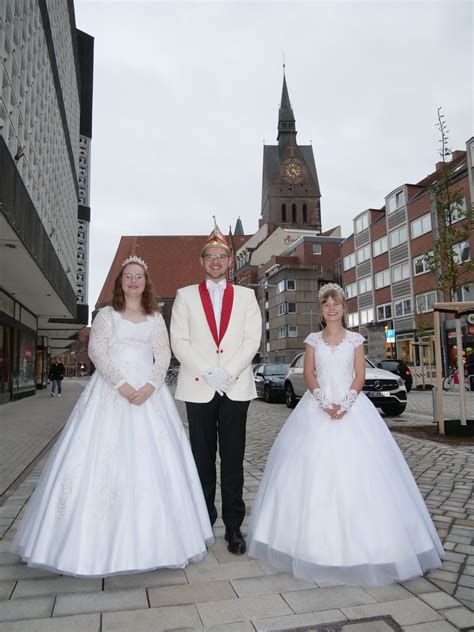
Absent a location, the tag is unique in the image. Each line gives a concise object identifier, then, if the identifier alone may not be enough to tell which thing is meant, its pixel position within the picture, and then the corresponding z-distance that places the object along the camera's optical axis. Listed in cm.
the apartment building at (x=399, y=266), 3444
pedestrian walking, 2495
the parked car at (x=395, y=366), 1825
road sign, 3362
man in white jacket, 380
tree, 1094
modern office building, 1163
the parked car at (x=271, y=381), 1848
